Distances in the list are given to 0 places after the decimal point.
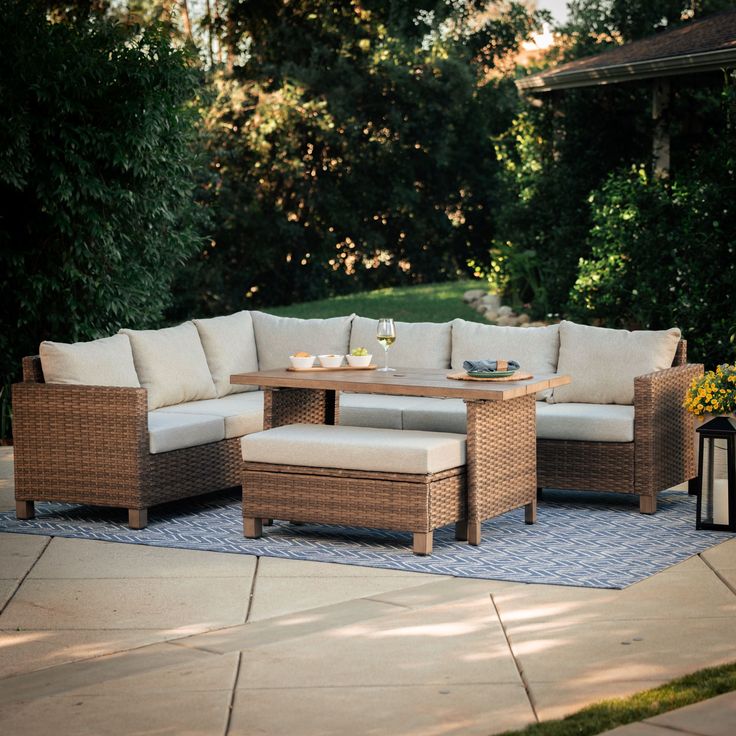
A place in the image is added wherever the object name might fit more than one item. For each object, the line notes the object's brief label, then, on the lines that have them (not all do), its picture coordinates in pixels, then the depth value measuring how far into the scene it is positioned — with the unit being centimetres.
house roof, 1161
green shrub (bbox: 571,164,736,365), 1092
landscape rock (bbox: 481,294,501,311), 1544
